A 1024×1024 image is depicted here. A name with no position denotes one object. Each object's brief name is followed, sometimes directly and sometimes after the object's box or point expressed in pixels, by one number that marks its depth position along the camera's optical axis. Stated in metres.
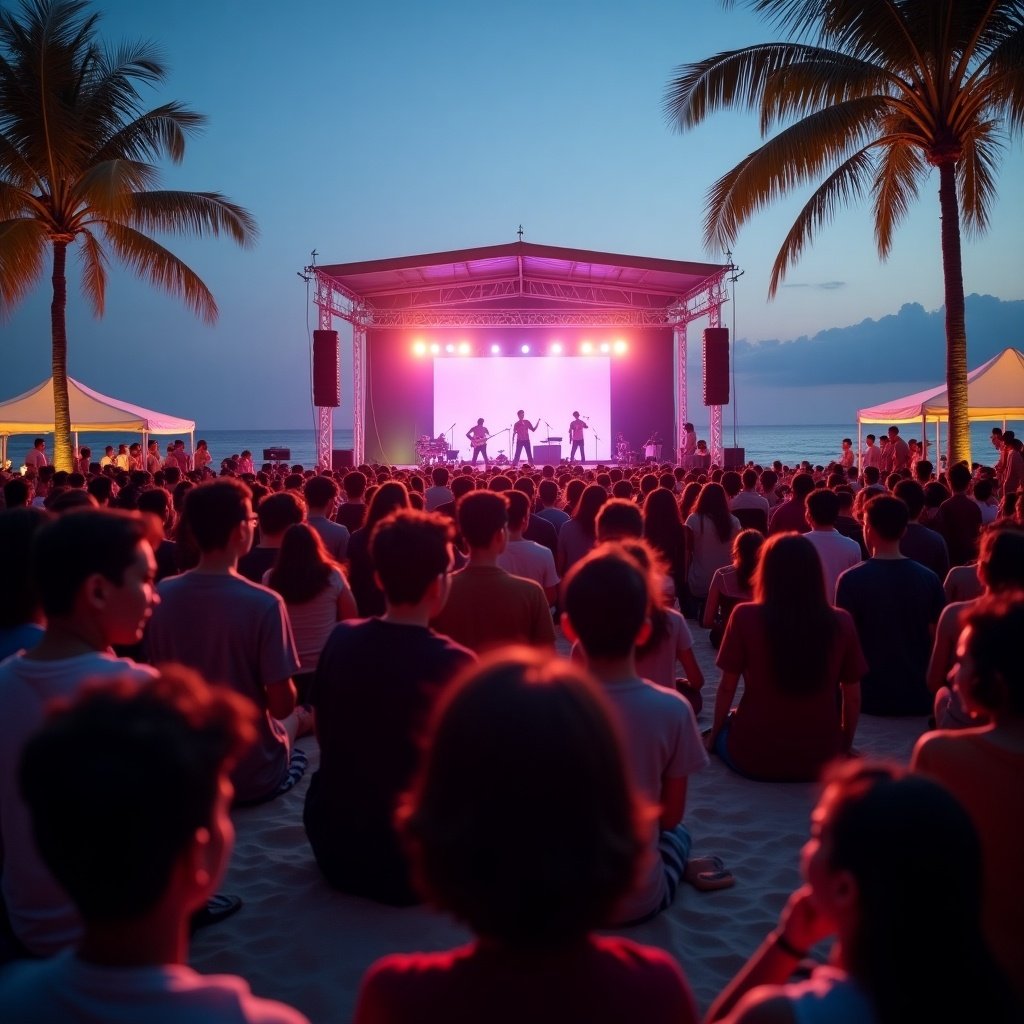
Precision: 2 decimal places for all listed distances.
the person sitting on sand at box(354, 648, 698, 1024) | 0.94
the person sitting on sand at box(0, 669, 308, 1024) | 0.94
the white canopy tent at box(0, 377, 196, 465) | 19.02
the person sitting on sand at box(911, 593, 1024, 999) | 1.74
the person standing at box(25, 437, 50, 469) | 16.27
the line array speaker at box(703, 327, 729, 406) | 18.66
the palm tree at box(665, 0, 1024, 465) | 10.50
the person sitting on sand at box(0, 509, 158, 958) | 1.98
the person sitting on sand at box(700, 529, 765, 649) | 4.97
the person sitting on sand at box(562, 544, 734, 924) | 2.37
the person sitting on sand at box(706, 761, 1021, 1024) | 1.02
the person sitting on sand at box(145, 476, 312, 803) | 3.36
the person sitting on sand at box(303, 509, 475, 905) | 2.70
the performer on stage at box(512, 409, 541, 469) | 21.86
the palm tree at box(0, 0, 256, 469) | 12.79
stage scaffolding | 19.28
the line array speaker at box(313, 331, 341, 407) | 18.25
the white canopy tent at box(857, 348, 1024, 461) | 16.73
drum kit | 23.09
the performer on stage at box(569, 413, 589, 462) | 22.53
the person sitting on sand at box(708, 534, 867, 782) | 3.73
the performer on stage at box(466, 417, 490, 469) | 22.88
